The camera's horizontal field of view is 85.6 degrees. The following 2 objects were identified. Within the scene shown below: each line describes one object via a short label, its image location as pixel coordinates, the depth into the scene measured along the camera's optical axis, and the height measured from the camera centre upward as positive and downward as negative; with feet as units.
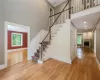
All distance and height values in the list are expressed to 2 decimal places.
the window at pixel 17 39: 19.00 +0.25
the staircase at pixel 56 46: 9.89 -1.32
